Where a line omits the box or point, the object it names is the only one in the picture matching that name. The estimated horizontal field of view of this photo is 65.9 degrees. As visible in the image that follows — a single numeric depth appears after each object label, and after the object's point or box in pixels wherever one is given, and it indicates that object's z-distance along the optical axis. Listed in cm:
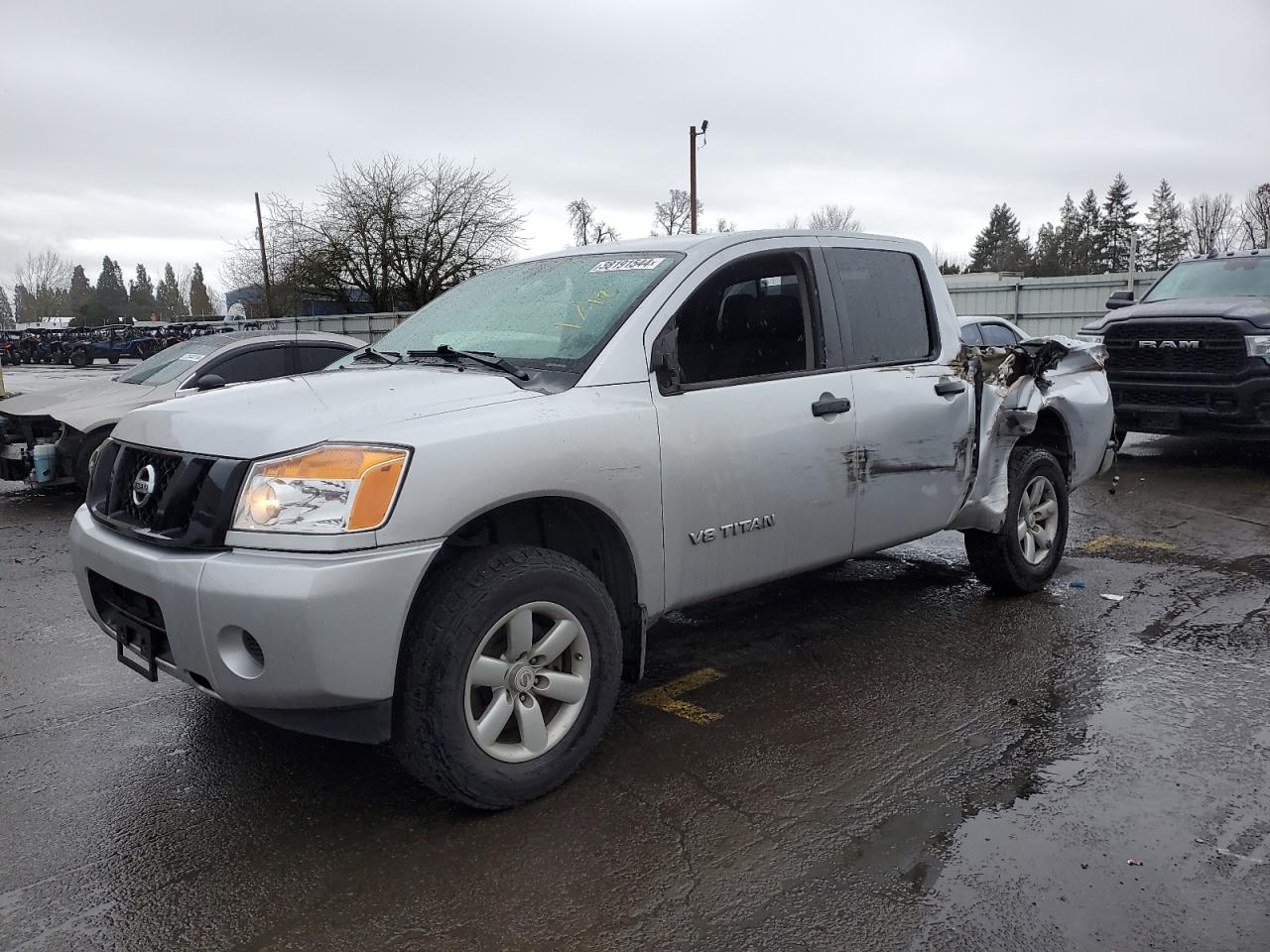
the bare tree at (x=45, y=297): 10281
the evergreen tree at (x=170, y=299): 10835
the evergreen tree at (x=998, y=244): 8281
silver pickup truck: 273
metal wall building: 2038
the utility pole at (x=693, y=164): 3030
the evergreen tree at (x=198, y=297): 11031
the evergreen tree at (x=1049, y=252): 6888
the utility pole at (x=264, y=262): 3835
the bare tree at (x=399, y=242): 3566
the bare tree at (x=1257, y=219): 5091
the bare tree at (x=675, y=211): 5541
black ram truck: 885
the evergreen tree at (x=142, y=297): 10522
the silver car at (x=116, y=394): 823
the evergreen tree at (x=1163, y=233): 6994
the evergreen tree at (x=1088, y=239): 7144
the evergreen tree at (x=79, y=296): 8633
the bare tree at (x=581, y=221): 5602
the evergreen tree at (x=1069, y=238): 7062
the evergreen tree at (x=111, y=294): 8635
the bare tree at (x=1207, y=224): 5859
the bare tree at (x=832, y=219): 7125
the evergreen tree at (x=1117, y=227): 7339
